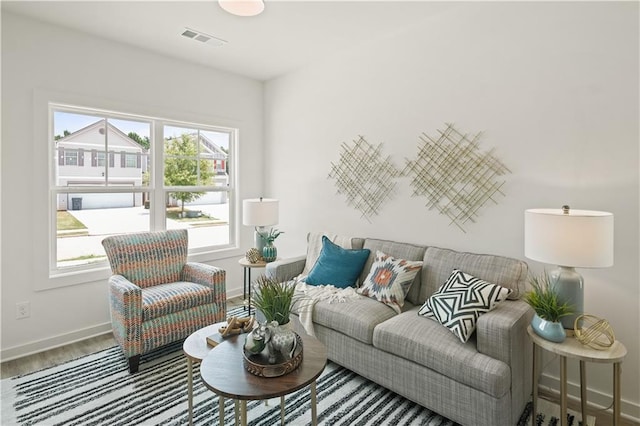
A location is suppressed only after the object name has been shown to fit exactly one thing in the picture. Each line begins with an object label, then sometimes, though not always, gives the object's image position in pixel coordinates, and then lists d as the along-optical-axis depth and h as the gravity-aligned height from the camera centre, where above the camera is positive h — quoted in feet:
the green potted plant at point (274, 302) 5.91 -1.55
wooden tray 5.22 -2.32
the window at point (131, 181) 10.40 +0.91
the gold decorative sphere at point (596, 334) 5.77 -2.11
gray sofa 6.06 -2.64
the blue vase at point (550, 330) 5.86 -2.02
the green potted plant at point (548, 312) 5.89 -1.73
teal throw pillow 9.74 -1.63
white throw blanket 8.73 -2.22
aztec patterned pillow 8.50 -1.77
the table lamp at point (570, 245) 5.79 -0.60
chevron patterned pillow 6.78 -1.87
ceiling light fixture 8.30 +4.79
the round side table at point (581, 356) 5.46 -2.26
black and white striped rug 6.72 -3.92
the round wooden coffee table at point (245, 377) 4.86 -2.45
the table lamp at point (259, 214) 11.87 -0.18
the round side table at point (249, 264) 11.55 -1.82
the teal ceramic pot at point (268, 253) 11.88 -1.50
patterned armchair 8.41 -2.19
